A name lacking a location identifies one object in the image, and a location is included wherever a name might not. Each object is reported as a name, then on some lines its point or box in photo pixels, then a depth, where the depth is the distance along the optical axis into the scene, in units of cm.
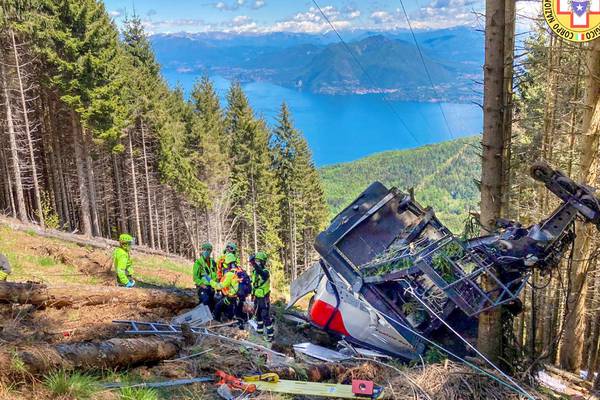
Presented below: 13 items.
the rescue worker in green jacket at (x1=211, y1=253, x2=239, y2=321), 909
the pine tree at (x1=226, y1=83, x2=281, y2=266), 3669
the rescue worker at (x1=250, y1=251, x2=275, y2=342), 923
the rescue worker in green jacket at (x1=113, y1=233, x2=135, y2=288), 934
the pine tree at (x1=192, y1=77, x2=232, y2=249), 3453
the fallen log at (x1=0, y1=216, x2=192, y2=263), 1945
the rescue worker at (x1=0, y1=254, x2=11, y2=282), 1014
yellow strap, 523
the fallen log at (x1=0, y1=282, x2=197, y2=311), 714
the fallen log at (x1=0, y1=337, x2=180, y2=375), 423
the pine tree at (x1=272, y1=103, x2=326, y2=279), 4028
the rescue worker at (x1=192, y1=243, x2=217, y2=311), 944
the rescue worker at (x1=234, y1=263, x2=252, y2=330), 925
